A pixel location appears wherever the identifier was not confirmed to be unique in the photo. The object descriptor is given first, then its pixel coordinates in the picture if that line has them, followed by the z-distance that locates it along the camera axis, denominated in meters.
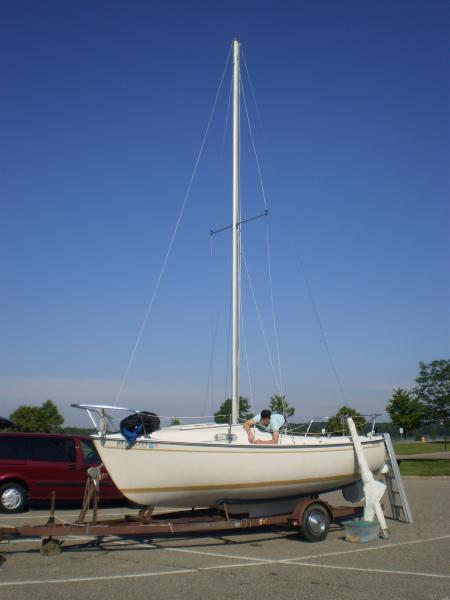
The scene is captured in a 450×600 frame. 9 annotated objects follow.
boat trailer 7.89
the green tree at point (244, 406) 39.19
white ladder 11.30
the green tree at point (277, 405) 35.40
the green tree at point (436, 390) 47.19
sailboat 8.69
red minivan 12.46
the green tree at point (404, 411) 54.38
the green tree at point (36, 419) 50.16
